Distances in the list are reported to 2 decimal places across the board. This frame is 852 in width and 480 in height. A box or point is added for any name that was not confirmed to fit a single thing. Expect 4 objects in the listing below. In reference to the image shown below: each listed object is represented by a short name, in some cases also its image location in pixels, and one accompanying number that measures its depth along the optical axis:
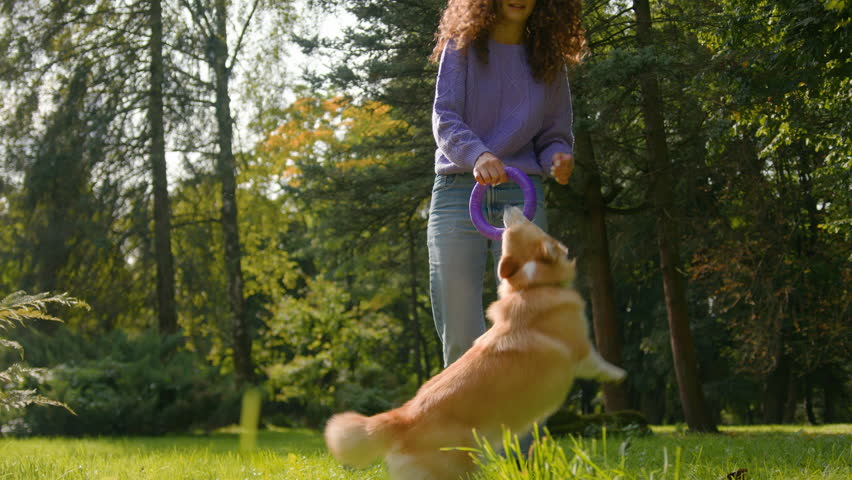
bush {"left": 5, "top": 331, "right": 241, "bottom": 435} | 9.93
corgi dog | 2.43
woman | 3.22
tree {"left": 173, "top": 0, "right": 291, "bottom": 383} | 13.27
